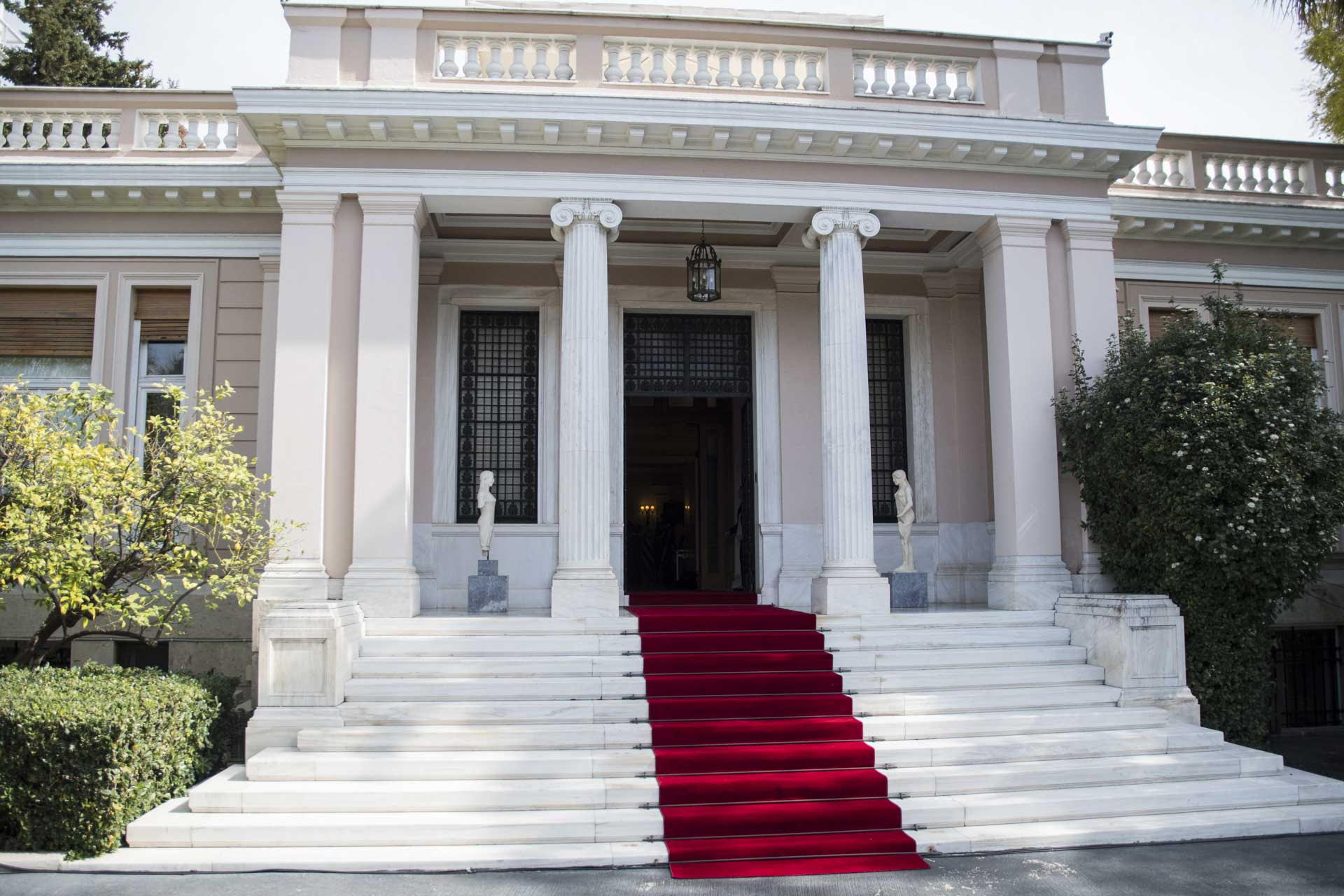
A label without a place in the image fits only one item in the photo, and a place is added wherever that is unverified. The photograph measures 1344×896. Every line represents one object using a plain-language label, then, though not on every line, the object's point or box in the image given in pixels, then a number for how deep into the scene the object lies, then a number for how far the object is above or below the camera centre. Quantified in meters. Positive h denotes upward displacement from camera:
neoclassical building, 6.88 +1.89
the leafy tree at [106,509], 7.27 +0.36
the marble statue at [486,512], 10.30 +0.41
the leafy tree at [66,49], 17.31 +8.94
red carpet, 6.16 -1.46
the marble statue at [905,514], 10.52 +0.37
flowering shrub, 8.56 +0.55
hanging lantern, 10.87 +2.98
